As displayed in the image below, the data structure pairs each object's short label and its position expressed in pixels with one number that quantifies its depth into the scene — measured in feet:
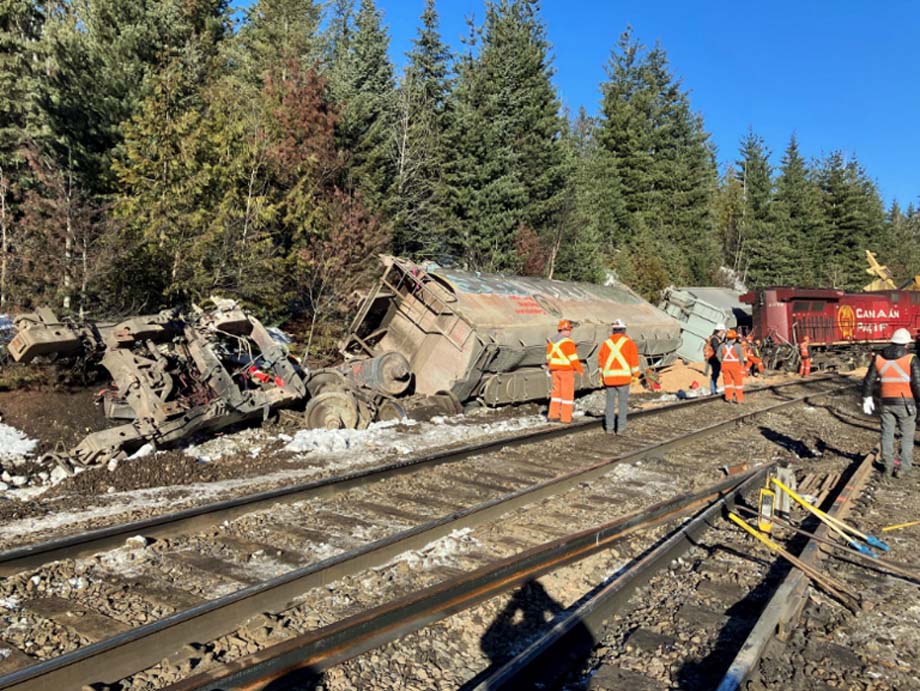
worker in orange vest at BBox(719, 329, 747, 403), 47.93
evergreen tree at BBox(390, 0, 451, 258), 80.43
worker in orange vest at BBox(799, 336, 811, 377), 73.87
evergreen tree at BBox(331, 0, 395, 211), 71.31
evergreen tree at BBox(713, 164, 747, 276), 168.76
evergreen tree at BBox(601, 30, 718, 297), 137.28
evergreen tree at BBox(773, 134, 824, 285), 157.07
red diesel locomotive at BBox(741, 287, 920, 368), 76.23
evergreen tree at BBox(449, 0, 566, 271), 84.64
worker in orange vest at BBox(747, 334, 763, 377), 72.23
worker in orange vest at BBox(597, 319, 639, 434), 34.40
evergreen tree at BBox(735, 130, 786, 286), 156.46
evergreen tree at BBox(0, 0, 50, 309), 48.78
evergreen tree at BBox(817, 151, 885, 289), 169.27
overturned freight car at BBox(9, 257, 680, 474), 27.30
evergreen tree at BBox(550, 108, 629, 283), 99.55
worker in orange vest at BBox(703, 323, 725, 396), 54.19
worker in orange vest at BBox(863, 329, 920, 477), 27.20
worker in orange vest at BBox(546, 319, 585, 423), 37.42
